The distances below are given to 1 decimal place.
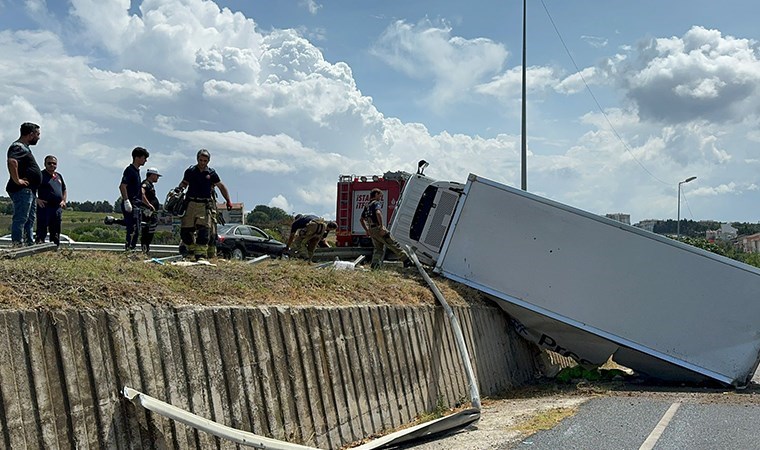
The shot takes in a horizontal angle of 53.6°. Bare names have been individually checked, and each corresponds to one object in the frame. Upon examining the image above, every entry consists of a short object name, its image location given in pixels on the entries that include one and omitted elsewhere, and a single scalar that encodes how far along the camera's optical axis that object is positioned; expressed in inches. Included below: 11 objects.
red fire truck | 930.1
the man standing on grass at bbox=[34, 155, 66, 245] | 408.5
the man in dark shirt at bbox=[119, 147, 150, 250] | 426.6
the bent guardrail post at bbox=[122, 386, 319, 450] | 201.9
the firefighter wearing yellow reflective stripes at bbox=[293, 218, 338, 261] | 581.0
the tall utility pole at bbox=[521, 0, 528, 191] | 869.8
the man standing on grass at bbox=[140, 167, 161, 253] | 451.5
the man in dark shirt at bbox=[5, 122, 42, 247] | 344.5
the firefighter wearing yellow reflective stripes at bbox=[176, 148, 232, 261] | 415.2
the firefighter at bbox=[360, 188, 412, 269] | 573.0
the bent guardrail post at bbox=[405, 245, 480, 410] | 370.6
